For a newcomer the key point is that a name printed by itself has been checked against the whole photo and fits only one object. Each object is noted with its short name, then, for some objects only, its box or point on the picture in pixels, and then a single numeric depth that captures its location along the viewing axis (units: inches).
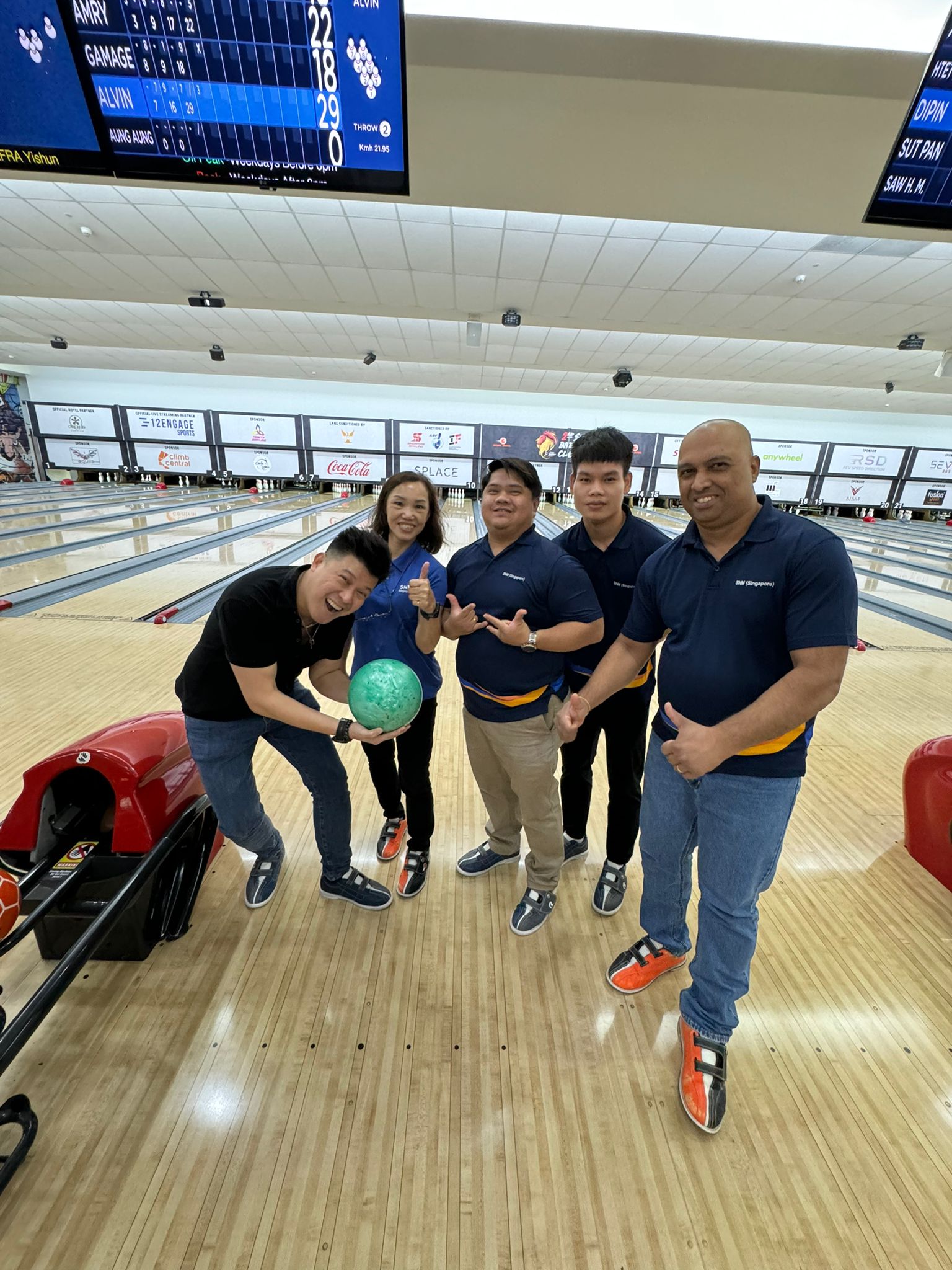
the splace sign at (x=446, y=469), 554.9
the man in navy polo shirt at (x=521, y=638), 54.6
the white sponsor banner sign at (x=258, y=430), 540.7
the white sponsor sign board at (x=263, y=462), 555.2
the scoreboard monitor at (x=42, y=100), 78.9
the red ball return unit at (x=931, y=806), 68.4
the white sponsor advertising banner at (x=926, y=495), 552.1
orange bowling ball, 40.8
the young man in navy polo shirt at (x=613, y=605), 57.7
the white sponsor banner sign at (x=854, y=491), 554.6
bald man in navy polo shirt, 38.1
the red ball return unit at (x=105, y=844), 51.5
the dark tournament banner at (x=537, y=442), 540.7
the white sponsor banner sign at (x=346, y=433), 545.6
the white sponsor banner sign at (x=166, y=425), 537.3
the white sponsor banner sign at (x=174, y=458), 550.3
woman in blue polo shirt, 62.0
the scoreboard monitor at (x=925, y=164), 80.4
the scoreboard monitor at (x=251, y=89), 76.6
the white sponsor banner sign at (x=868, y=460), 540.1
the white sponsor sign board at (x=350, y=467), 559.2
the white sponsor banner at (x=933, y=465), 537.3
